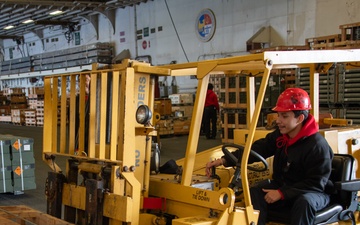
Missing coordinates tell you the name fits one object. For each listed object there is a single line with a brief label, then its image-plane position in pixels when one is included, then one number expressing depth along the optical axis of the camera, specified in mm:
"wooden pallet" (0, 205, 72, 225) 4020
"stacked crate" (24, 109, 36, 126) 24922
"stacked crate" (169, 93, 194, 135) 17938
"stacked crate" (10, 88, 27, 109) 27484
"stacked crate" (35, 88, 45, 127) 24469
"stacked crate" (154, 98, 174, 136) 16125
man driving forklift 3785
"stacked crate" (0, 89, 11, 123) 28031
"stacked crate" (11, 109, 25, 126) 25891
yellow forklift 3600
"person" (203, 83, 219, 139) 15820
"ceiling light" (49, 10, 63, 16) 24722
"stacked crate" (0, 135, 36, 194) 8211
